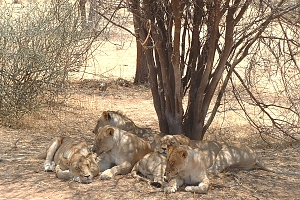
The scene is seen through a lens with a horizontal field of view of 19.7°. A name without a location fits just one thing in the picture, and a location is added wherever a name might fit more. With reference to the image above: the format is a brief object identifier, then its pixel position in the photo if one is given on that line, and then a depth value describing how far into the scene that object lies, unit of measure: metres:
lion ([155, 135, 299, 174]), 10.00
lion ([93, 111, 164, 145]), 11.28
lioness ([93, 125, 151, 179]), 9.80
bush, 14.29
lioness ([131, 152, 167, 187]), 9.16
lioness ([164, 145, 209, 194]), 8.75
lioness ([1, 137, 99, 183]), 9.20
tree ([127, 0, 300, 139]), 10.80
